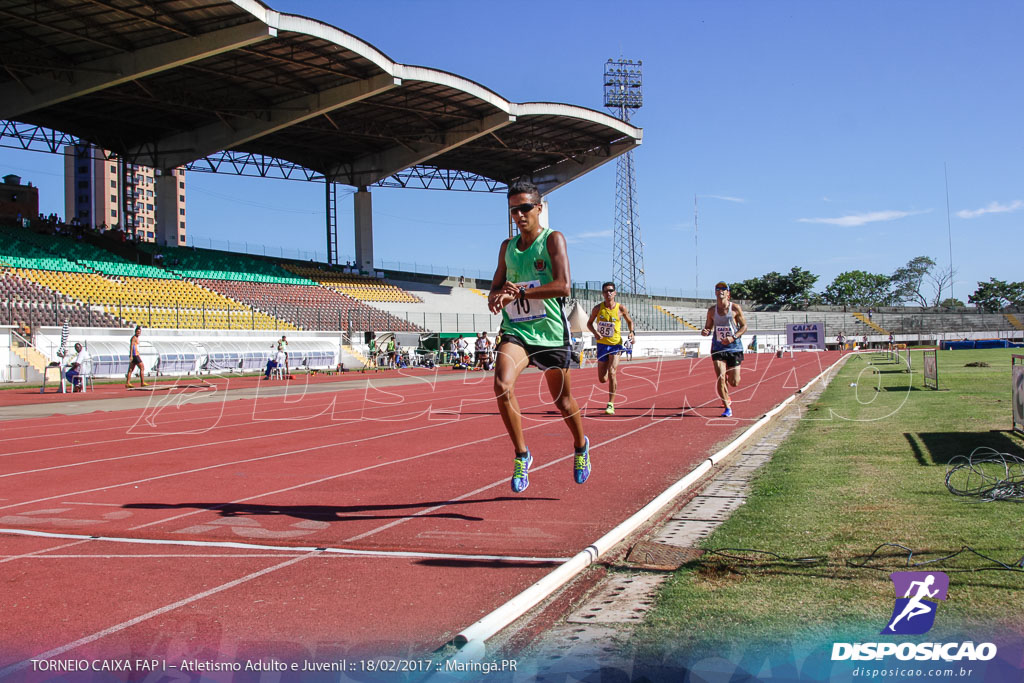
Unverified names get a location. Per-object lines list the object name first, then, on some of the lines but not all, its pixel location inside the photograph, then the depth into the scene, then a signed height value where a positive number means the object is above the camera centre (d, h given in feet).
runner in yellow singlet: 40.88 +0.32
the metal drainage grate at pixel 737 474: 23.02 -4.24
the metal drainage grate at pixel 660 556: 13.55 -3.94
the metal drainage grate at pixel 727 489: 20.58 -4.18
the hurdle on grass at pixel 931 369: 57.57 -3.03
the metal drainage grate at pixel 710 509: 17.70 -4.11
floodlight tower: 237.25 +72.50
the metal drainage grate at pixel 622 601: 11.12 -3.96
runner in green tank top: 18.40 +0.72
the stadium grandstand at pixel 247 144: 105.81 +39.47
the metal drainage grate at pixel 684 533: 15.34 -4.04
